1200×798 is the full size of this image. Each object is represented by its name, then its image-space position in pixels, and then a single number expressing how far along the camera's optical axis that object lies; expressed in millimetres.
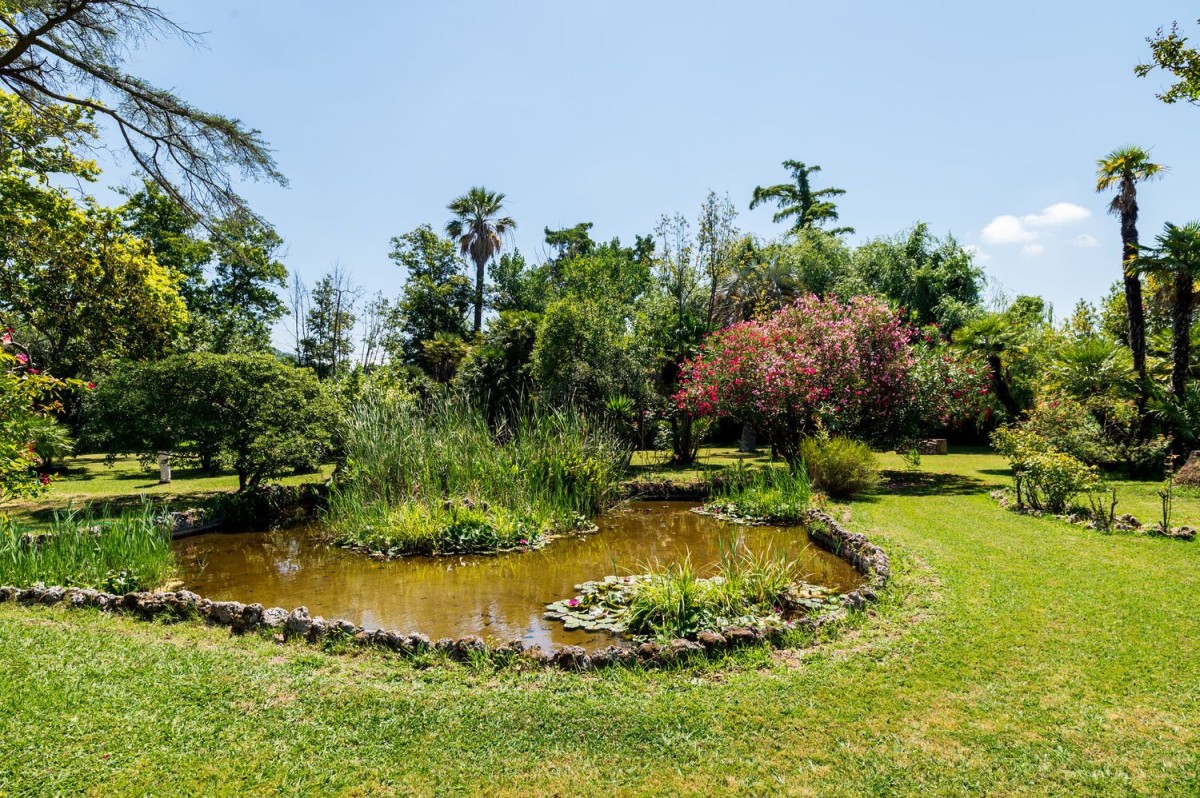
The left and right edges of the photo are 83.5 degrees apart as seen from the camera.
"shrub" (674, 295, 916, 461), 13227
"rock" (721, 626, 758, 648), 4633
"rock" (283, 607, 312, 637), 4949
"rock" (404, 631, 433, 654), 4641
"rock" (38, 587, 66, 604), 5742
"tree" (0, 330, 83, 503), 7027
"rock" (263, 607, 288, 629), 5125
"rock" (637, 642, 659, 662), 4418
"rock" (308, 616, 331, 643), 4879
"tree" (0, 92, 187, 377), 11779
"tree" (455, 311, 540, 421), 21058
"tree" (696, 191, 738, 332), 19375
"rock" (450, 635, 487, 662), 4547
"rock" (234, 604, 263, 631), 5184
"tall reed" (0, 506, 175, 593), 6195
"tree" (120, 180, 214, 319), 23656
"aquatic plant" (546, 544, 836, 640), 5191
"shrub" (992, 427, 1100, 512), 8695
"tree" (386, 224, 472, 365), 32281
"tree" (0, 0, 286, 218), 7848
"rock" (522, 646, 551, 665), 4441
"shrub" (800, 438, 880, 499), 10953
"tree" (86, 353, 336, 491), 10625
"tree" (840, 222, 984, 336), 24469
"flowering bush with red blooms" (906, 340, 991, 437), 14117
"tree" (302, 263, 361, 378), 30875
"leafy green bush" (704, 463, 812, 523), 9766
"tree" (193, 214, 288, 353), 23141
